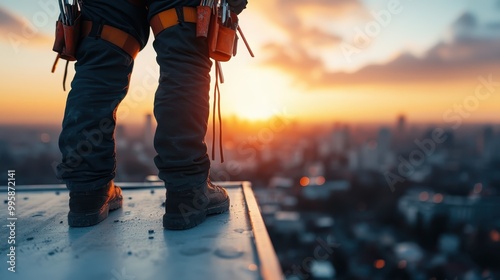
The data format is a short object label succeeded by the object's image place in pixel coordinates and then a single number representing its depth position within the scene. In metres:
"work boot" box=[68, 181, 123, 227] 1.43
